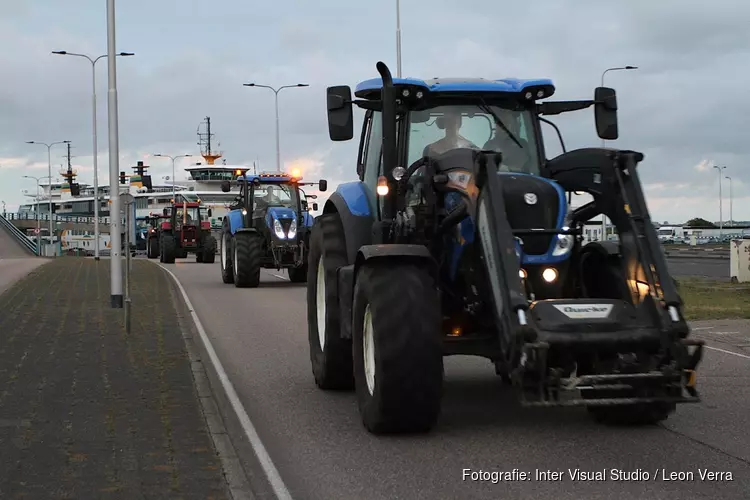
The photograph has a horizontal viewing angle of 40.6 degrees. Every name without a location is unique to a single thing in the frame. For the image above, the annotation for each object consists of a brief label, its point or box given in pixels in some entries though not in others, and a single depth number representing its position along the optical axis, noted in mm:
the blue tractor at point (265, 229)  24375
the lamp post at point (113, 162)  19328
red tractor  40719
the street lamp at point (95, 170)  44178
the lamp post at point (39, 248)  66494
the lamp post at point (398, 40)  30822
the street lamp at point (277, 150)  53031
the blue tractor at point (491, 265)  6402
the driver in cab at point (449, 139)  8172
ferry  73188
